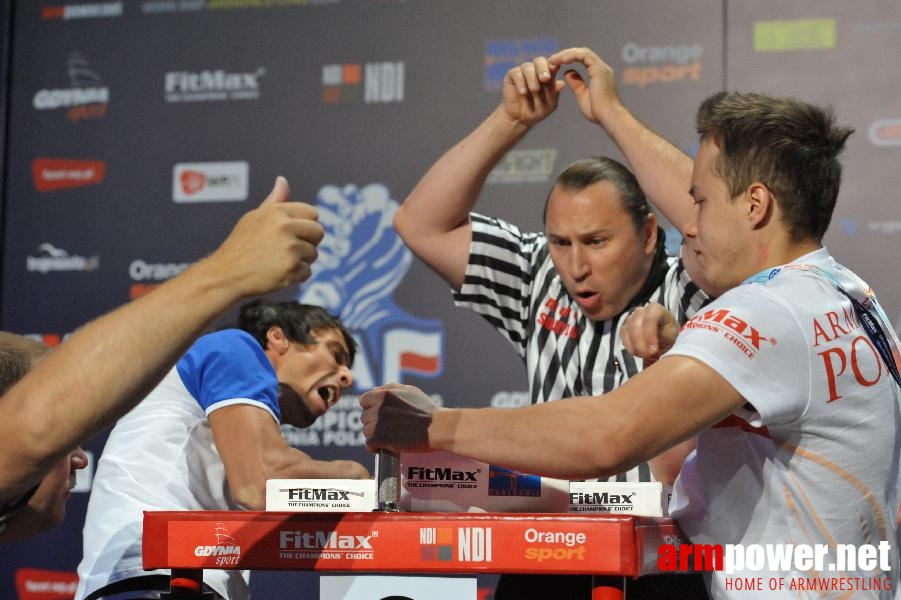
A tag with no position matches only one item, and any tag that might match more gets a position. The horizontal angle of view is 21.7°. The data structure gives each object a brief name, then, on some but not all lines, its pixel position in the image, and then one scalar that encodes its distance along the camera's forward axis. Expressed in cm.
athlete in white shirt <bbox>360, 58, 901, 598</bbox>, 312
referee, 414
